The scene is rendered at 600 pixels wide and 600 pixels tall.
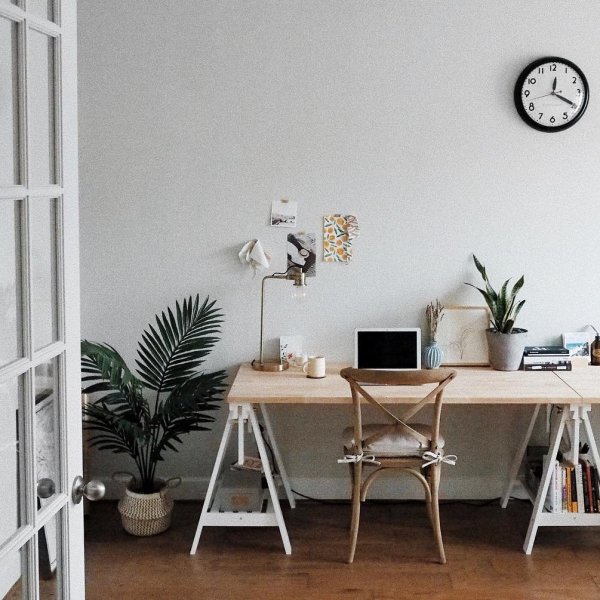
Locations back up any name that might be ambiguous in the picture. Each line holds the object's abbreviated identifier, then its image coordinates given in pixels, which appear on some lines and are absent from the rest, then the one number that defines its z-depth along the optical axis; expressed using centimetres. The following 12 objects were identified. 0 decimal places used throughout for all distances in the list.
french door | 144
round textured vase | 382
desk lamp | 373
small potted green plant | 376
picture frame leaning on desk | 392
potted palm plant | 358
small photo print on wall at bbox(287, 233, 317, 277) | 390
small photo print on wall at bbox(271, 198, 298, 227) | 388
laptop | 381
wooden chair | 332
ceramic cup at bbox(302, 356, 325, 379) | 366
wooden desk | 335
